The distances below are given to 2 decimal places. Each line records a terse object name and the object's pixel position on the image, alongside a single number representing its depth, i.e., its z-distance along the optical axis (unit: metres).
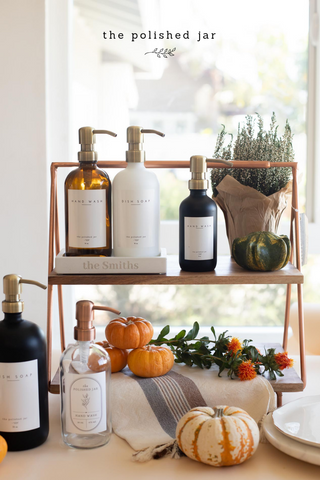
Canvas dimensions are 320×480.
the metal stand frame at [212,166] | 1.04
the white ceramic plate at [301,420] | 0.82
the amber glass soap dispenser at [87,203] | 0.94
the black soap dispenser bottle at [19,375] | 0.85
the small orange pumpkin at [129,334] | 1.02
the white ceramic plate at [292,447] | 0.79
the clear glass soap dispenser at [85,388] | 0.86
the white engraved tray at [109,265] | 0.94
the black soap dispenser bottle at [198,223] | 0.95
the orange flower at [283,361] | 1.05
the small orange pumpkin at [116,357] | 1.03
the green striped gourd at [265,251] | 0.96
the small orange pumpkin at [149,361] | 1.00
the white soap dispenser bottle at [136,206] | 0.93
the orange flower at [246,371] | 0.99
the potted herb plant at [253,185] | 1.06
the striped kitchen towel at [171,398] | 0.95
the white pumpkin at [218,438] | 0.80
